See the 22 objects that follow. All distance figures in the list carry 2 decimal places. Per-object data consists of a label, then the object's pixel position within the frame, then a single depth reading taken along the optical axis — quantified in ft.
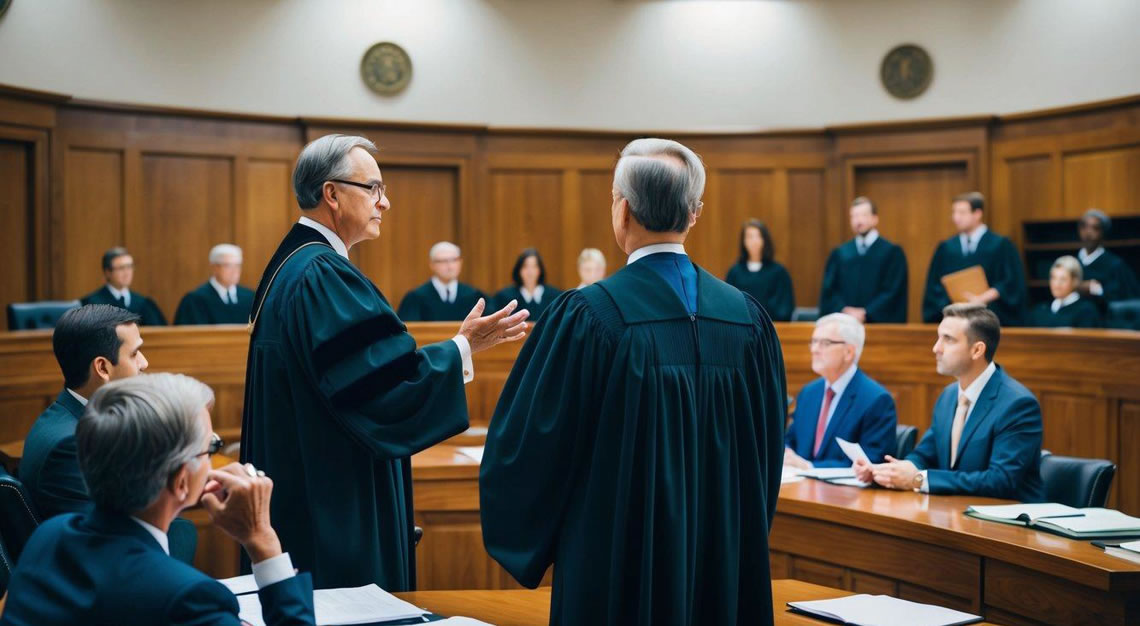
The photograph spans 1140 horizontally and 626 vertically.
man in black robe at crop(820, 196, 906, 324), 31.12
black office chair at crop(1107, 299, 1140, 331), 25.20
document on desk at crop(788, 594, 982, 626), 8.05
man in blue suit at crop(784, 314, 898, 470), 15.29
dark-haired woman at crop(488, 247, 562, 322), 31.07
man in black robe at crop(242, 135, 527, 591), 8.84
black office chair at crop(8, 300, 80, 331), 22.11
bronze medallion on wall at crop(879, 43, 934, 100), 35.94
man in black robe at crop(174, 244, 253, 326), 29.94
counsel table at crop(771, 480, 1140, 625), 9.84
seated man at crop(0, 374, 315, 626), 5.42
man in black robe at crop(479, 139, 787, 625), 7.44
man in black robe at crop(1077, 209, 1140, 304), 29.58
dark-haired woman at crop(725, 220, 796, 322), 31.35
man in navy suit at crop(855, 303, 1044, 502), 13.15
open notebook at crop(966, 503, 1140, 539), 10.56
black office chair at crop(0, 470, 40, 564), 9.53
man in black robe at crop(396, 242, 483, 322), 30.81
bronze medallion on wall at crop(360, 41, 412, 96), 35.01
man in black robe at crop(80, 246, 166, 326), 28.45
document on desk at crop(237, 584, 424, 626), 7.50
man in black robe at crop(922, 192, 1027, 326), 29.73
